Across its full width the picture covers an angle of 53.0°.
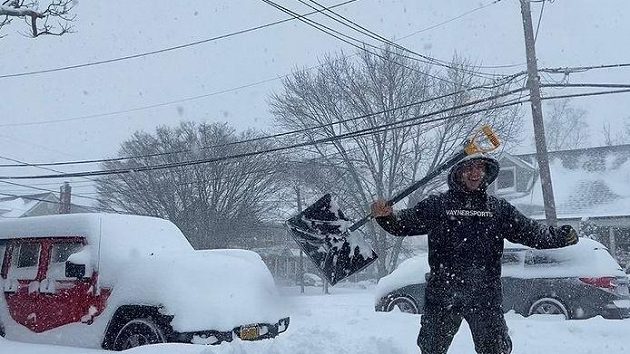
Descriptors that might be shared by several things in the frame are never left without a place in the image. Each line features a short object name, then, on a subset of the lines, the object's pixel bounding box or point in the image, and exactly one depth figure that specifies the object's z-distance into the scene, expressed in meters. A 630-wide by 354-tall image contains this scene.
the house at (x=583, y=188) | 25.25
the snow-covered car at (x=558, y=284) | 9.12
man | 3.83
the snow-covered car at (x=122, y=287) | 5.51
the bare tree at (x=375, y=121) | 22.89
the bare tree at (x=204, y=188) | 28.69
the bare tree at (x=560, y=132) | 41.31
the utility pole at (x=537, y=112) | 14.66
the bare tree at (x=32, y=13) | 8.05
